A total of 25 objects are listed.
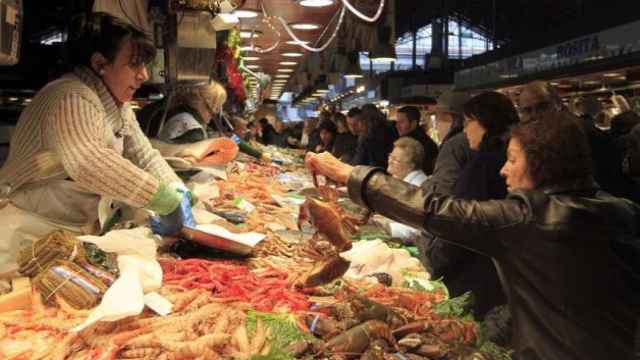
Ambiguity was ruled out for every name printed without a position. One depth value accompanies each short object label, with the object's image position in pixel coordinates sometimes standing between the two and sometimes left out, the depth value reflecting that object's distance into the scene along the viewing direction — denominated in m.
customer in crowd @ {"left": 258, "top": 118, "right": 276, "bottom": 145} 18.75
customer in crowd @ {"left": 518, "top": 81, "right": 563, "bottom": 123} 4.56
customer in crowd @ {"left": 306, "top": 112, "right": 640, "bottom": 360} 2.21
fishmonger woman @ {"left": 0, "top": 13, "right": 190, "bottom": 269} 2.69
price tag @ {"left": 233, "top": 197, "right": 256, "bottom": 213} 4.94
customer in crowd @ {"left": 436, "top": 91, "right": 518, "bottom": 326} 3.45
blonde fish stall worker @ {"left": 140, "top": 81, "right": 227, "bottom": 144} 5.36
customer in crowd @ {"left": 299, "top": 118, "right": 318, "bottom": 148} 17.00
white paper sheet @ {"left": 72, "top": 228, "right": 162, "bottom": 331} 2.17
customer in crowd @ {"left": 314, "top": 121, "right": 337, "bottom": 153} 13.68
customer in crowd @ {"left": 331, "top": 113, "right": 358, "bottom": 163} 11.70
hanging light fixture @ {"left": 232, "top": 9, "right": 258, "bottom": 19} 7.61
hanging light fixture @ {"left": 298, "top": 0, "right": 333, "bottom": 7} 6.48
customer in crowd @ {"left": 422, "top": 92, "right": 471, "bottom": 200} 4.48
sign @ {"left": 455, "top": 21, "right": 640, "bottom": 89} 9.02
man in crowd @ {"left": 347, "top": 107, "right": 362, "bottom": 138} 11.33
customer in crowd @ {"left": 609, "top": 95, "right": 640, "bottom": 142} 7.96
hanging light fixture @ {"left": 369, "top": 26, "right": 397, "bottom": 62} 8.33
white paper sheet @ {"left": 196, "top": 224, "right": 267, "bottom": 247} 3.29
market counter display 2.18
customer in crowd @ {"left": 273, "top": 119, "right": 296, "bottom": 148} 19.16
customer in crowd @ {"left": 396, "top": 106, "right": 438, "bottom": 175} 7.76
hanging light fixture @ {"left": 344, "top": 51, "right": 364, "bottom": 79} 11.32
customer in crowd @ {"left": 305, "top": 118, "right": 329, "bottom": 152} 15.10
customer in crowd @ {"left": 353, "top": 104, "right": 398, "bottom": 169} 9.16
